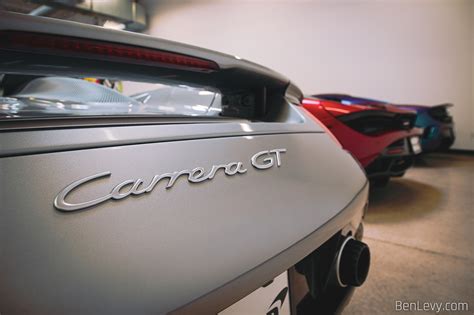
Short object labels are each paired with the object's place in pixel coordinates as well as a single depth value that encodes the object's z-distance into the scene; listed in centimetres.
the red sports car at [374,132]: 218
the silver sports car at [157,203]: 33
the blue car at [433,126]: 432
